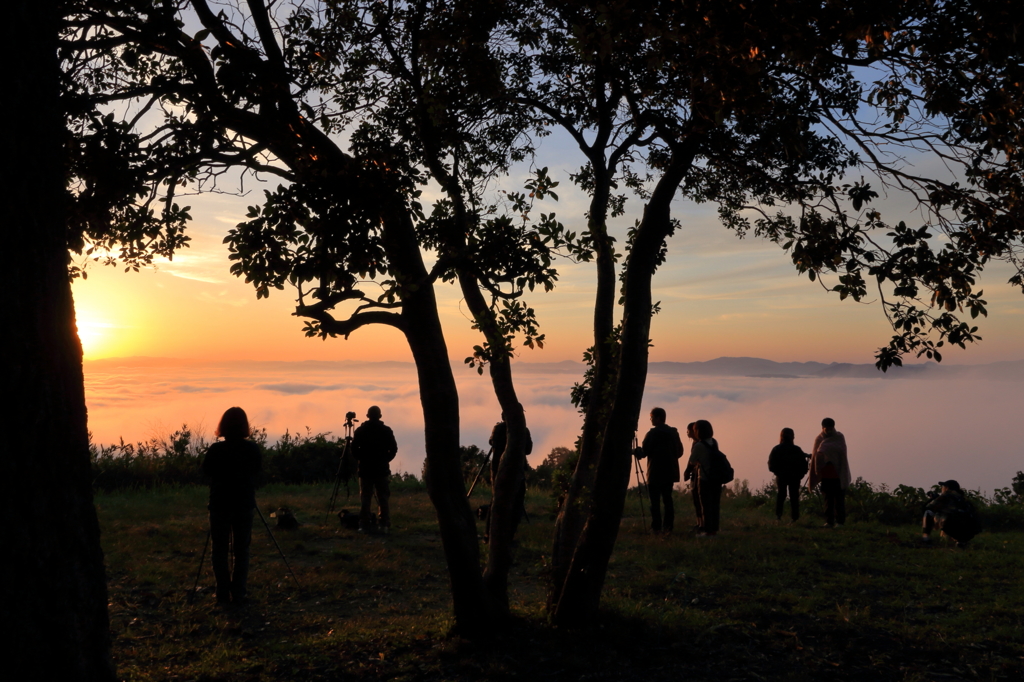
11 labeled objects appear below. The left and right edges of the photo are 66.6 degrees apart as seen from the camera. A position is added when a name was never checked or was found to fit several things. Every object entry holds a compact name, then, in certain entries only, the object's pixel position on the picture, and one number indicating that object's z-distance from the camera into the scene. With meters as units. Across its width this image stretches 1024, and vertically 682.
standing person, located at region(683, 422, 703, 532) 14.73
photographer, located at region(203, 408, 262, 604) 9.66
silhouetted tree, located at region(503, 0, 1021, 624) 6.14
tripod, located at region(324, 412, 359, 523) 14.72
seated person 14.15
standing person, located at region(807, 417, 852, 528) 15.62
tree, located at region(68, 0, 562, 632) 6.68
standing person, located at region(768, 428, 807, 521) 16.05
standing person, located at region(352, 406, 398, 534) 14.03
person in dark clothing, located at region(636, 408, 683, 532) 14.56
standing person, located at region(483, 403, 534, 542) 13.21
